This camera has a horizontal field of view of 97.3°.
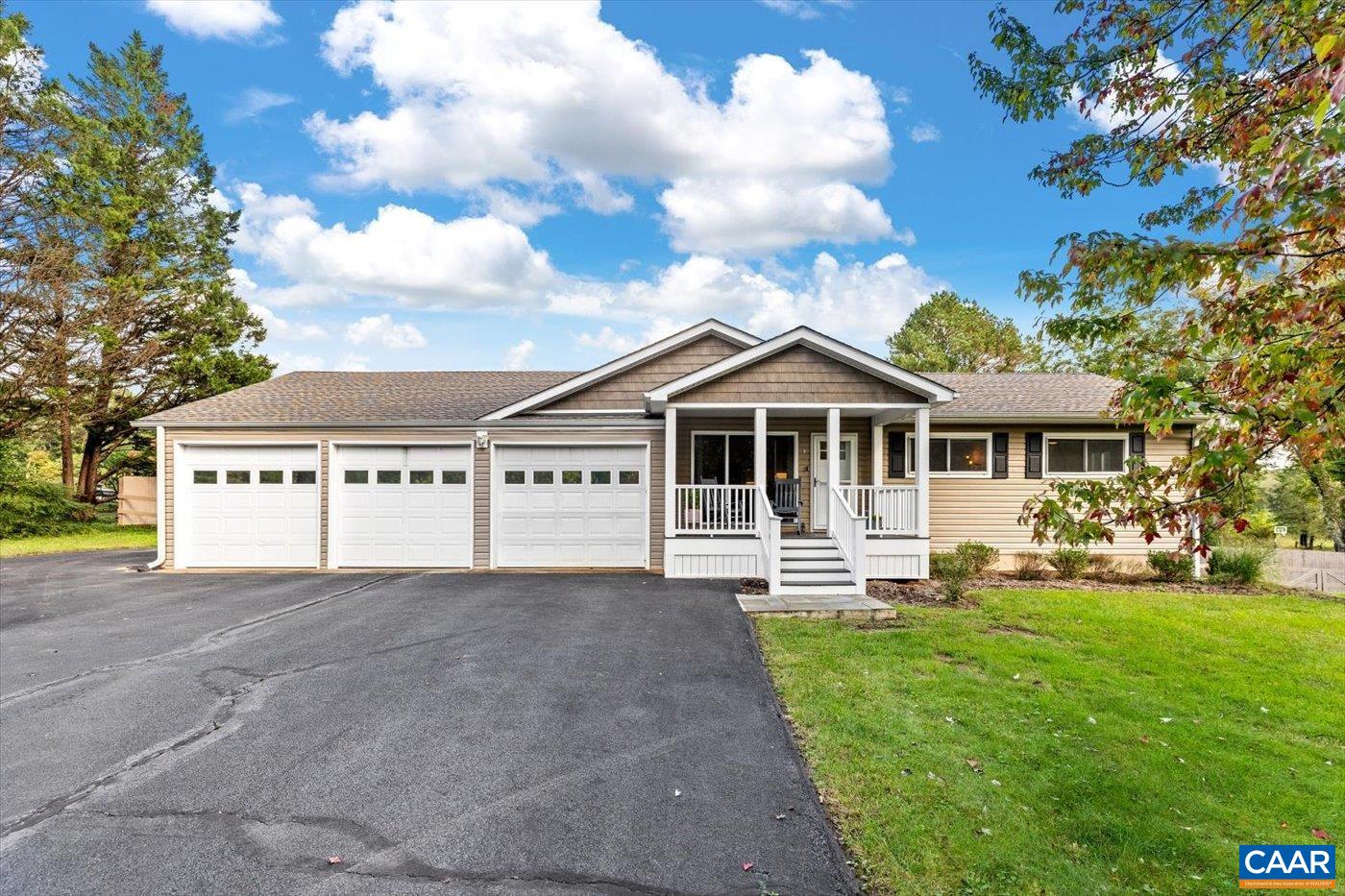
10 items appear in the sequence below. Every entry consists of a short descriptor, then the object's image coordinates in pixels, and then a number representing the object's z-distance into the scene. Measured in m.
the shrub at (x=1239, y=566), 11.57
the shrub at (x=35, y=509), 17.36
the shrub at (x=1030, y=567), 11.72
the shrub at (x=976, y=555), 11.41
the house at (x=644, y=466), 10.49
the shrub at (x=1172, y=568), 11.57
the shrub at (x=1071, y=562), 11.70
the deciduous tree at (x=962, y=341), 29.05
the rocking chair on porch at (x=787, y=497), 11.82
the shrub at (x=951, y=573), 9.28
